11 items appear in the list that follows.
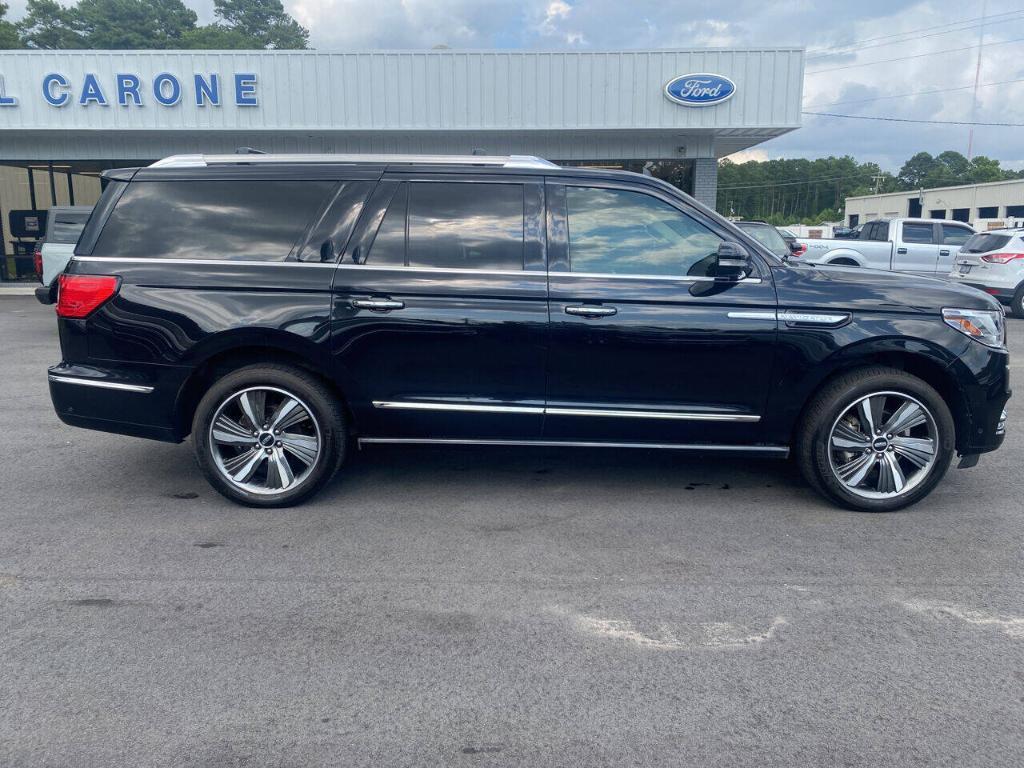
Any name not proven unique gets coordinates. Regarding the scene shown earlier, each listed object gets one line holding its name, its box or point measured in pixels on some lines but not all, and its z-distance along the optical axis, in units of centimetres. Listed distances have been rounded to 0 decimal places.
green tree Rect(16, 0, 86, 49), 6706
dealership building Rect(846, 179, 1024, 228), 5797
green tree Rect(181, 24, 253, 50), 7019
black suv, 473
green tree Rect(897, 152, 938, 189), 12691
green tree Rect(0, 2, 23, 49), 5534
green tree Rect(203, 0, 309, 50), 8338
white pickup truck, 1842
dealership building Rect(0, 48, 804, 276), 1836
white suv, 1580
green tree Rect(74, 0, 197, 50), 6938
